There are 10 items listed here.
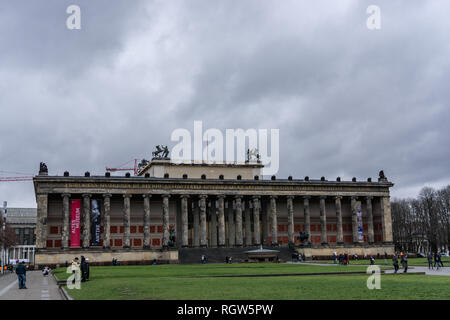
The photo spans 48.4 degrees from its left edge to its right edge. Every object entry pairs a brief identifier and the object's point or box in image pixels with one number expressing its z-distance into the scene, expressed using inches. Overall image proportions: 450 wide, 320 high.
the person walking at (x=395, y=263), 1625.0
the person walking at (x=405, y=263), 1635.8
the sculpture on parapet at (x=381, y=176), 4008.4
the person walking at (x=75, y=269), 1340.3
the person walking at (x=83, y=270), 1481.3
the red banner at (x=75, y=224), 3191.4
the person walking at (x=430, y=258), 1927.2
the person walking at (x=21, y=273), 1312.7
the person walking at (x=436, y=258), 1905.8
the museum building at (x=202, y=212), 3265.3
